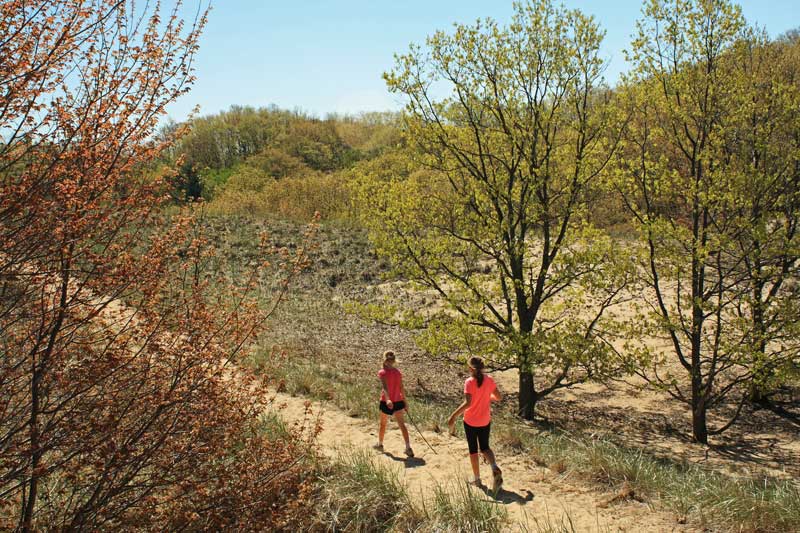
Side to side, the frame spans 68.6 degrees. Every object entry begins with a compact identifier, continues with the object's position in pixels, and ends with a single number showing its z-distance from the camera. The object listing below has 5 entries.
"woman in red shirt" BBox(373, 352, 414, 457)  7.98
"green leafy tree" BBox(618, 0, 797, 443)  9.75
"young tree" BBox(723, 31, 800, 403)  9.53
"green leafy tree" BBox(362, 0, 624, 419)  10.74
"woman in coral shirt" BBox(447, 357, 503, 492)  6.86
